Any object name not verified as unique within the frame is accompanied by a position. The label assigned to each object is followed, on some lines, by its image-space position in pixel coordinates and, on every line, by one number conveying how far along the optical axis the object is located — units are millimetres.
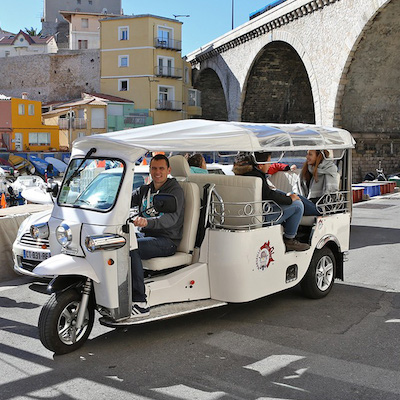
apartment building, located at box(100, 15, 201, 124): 45500
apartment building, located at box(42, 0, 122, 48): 76375
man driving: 4664
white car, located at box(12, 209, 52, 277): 6823
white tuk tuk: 4516
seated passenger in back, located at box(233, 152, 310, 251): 5703
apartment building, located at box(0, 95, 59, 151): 42656
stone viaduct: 24141
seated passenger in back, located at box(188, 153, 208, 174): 8547
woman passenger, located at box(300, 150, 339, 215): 6711
